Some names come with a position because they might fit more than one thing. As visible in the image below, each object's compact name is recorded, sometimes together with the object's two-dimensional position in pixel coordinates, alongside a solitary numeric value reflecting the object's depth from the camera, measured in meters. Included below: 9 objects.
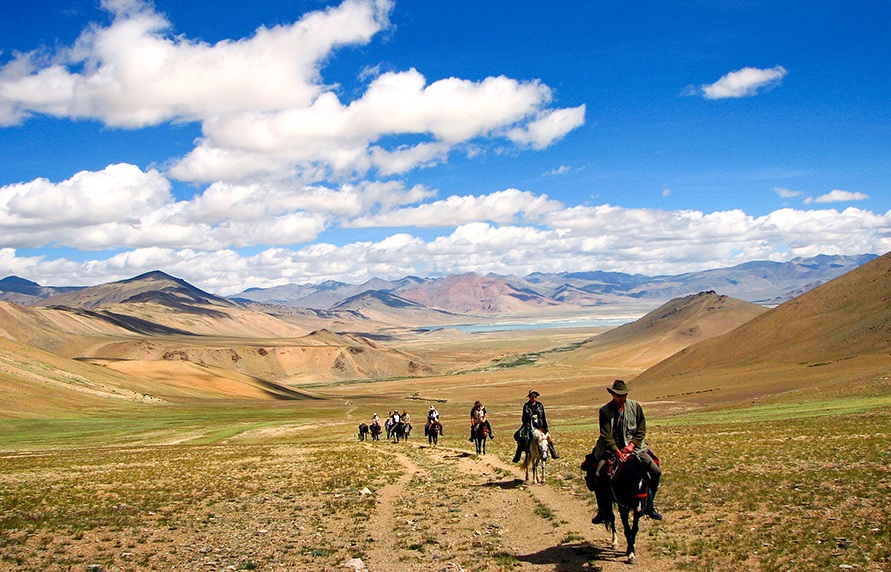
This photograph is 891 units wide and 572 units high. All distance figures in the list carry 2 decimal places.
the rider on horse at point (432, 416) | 36.50
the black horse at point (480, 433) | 29.59
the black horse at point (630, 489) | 12.80
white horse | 21.86
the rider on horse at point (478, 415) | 29.57
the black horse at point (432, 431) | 36.94
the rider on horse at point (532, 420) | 22.41
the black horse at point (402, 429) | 43.19
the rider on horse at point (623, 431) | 13.07
